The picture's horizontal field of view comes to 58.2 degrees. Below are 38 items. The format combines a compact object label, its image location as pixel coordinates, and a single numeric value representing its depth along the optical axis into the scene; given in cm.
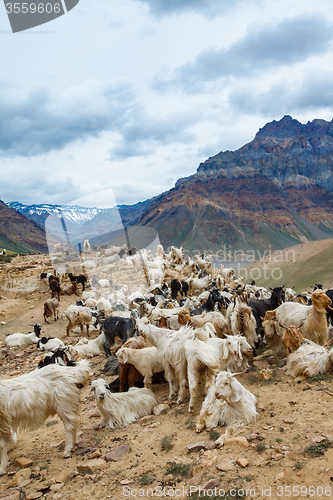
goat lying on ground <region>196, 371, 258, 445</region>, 471
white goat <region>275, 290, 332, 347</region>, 718
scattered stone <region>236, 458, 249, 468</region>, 361
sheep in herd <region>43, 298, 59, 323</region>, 1631
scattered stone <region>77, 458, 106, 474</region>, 444
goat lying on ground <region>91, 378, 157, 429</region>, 582
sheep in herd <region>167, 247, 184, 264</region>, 2853
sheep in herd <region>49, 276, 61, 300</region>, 1909
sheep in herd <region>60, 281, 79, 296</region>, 2084
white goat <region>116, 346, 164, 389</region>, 695
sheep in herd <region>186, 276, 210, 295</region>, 1982
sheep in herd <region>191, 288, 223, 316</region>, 1045
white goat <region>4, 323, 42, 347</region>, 1337
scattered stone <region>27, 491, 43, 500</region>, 404
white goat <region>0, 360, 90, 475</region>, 511
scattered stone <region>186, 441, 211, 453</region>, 429
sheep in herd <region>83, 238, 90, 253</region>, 2794
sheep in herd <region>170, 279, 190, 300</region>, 1797
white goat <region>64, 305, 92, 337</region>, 1344
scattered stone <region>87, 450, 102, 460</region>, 482
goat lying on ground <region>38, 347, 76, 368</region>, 718
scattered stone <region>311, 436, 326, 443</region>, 373
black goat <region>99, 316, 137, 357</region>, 1064
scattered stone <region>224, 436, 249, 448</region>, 409
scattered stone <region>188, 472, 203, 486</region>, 353
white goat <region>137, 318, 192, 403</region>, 642
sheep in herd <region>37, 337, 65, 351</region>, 1230
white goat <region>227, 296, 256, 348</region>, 798
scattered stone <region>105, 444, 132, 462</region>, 464
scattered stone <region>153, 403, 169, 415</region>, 609
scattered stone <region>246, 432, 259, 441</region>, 421
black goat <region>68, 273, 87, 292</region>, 2145
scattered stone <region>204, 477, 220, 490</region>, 337
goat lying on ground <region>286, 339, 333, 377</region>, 591
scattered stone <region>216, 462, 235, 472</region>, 360
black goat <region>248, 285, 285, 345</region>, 951
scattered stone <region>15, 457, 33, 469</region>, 495
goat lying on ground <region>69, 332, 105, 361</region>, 1043
